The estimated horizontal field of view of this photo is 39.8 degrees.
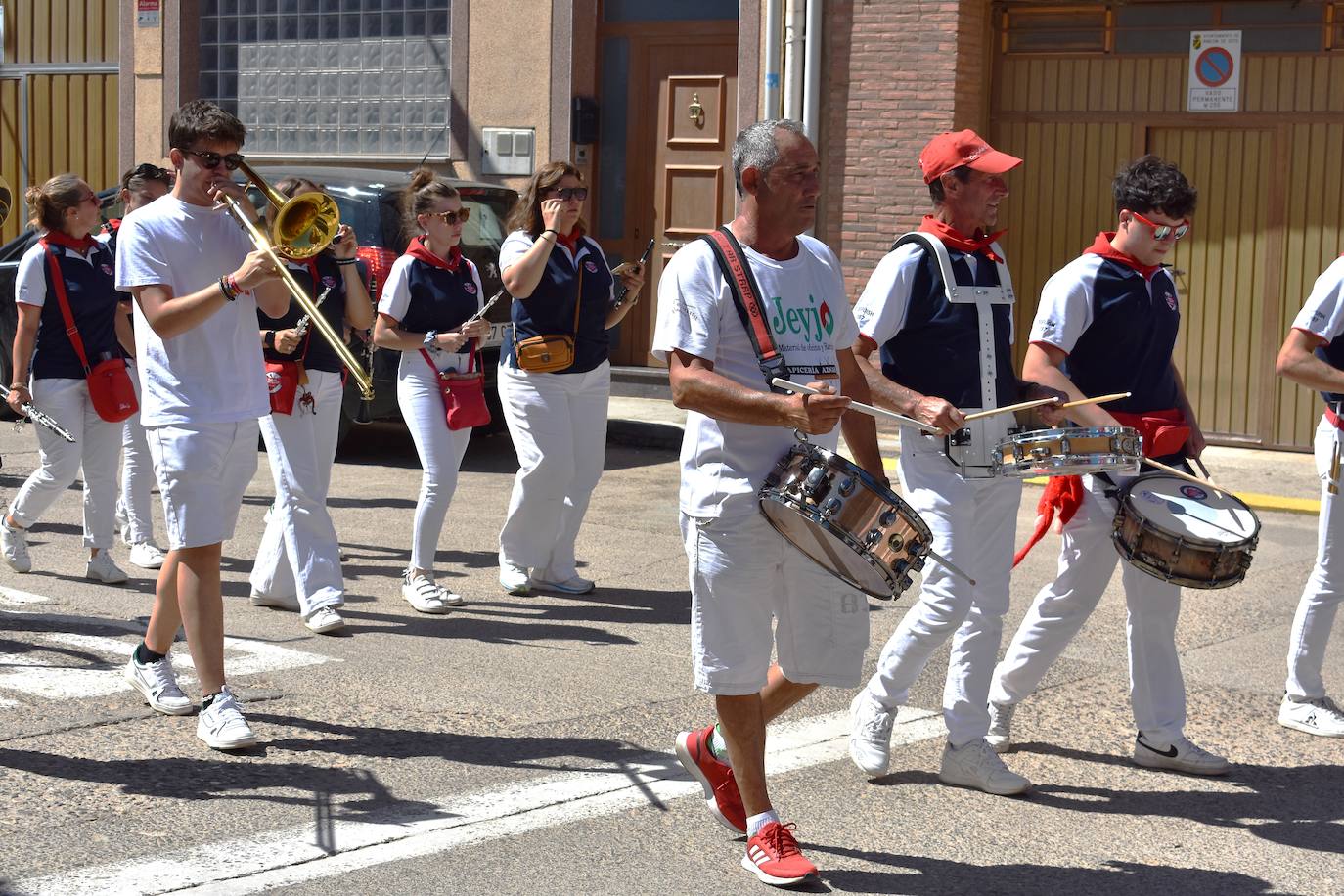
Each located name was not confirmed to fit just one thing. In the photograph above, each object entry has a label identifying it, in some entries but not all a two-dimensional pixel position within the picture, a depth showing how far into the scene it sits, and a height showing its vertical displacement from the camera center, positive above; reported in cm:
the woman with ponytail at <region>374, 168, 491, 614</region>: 820 -62
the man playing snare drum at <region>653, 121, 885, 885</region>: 488 -73
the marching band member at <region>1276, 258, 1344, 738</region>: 640 -108
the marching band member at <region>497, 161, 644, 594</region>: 813 -82
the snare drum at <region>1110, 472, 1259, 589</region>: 556 -95
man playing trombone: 585 -57
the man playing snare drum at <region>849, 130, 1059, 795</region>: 558 -56
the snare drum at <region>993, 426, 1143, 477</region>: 536 -69
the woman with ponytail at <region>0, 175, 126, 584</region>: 852 -74
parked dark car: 1212 -23
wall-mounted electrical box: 1620 +40
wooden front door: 1545 +49
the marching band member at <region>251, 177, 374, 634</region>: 769 -105
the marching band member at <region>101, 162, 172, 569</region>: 894 -133
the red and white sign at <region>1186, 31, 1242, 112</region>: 1326 +101
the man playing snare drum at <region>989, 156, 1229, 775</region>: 588 -56
